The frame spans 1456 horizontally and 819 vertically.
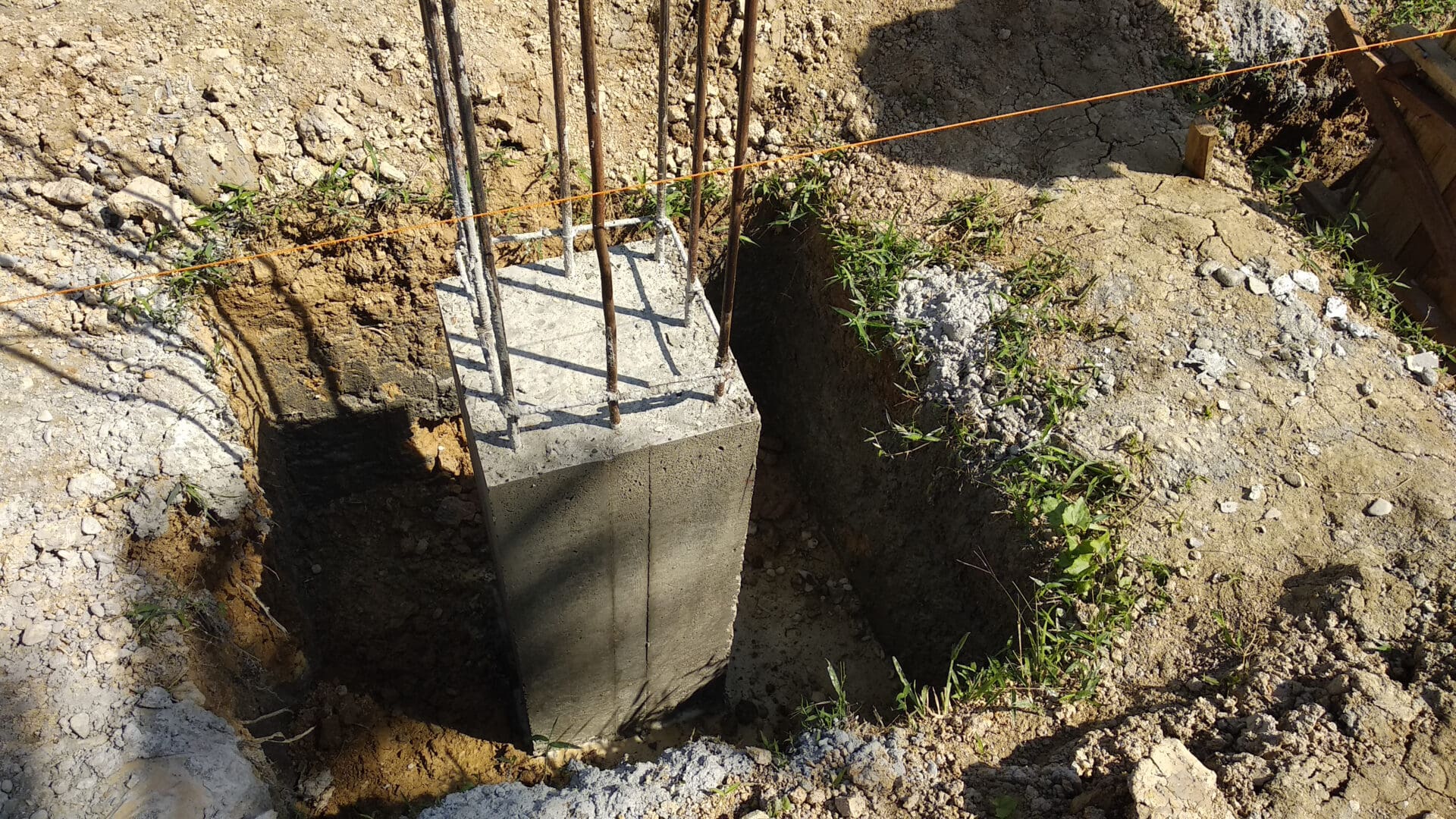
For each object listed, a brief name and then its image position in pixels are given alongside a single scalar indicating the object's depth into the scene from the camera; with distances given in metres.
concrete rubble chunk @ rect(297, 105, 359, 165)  3.57
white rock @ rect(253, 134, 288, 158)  3.50
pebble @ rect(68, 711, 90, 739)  2.27
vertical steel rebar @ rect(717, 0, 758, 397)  1.88
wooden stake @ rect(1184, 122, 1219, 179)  4.00
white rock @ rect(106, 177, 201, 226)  3.29
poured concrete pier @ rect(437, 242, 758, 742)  2.52
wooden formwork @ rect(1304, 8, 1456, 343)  3.82
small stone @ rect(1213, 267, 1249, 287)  3.65
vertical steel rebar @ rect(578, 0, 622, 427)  1.82
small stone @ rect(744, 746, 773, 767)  2.55
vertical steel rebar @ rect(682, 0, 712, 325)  2.02
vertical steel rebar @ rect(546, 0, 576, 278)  2.13
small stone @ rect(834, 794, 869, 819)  2.37
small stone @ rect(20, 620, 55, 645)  2.39
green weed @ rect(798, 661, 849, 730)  2.71
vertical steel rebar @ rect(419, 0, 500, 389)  1.79
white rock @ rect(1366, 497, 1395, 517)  2.95
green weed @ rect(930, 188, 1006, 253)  3.79
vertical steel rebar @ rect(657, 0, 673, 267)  2.23
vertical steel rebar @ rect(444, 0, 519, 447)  1.73
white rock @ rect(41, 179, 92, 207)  3.28
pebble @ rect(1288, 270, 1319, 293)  3.69
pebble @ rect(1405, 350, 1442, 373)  3.46
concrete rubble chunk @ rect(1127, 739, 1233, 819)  2.08
